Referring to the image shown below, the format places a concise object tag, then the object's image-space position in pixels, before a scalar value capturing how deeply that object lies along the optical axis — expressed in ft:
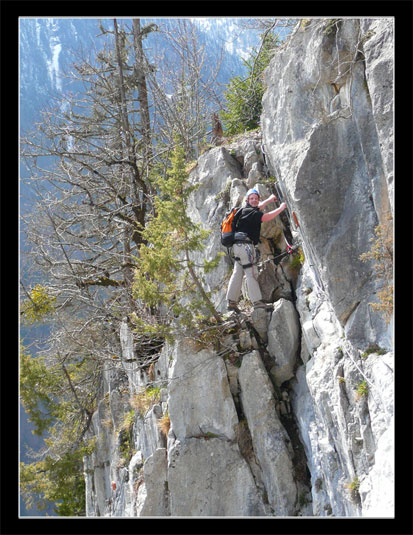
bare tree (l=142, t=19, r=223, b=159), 66.44
